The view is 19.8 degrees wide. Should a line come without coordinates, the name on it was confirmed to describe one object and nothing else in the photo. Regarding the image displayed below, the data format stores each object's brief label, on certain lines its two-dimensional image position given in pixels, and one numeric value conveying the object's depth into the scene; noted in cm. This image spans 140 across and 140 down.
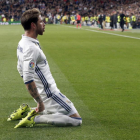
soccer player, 492
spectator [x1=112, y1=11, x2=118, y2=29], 4222
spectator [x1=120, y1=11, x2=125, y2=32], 3843
